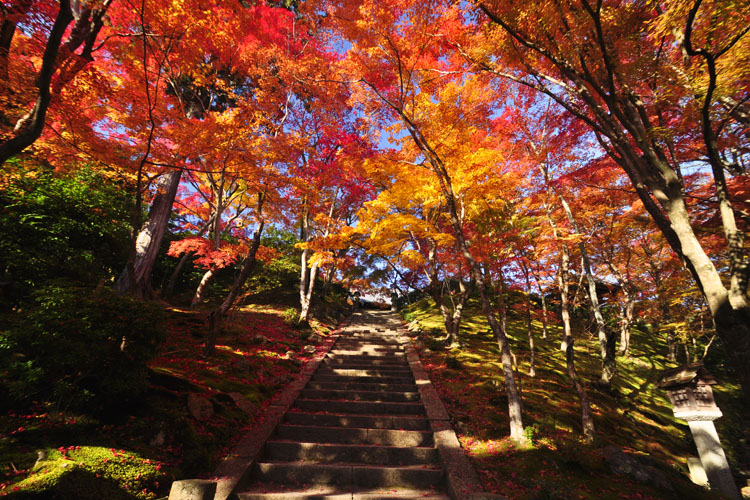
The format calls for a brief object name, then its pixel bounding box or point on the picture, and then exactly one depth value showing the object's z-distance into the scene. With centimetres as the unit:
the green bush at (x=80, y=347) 315
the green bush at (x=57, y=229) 519
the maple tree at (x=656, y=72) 354
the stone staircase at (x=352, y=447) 421
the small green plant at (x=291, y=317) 1202
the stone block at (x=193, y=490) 304
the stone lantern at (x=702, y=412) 540
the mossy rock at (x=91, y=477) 265
